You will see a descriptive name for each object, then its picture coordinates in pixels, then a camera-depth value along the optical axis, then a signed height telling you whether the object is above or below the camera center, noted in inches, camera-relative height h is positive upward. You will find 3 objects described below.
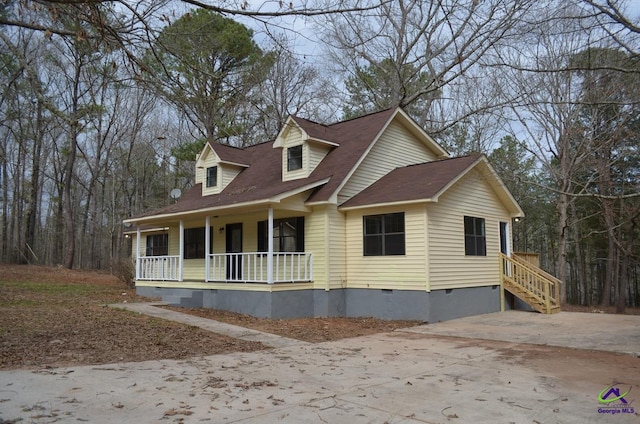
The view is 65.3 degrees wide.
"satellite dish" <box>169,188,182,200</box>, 866.0 +112.1
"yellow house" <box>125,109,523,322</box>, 532.1 +31.9
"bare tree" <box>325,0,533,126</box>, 871.1 +369.8
